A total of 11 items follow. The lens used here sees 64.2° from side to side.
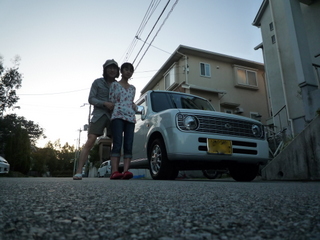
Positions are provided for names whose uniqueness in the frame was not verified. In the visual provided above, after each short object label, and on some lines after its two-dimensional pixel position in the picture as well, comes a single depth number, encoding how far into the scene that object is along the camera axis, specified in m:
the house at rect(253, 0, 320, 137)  5.98
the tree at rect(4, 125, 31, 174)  18.11
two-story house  15.14
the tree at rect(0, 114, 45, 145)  18.20
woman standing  3.83
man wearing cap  3.74
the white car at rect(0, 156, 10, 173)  8.43
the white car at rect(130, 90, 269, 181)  3.64
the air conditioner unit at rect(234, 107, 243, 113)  15.40
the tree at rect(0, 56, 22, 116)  18.81
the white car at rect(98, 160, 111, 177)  17.89
